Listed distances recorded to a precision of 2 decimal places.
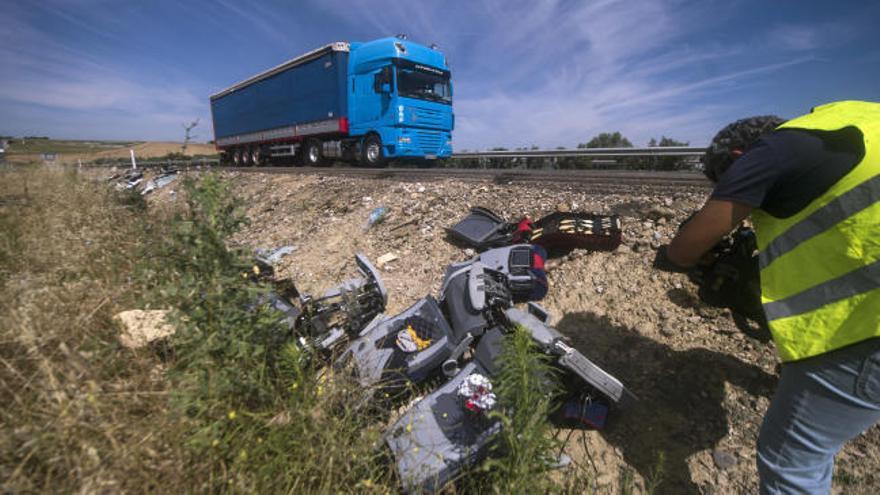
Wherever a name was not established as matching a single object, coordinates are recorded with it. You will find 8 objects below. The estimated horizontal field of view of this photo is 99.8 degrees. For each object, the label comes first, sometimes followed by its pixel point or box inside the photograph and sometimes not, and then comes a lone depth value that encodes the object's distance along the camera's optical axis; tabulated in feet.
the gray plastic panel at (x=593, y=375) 7.13
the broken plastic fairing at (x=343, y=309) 9.26
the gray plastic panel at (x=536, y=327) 7.29
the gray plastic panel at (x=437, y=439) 5.90
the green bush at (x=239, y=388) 5.11
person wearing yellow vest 4.04
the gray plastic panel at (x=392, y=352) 7.55
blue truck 31.83
